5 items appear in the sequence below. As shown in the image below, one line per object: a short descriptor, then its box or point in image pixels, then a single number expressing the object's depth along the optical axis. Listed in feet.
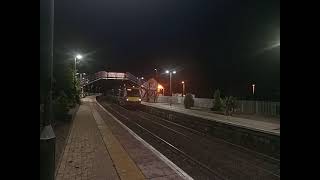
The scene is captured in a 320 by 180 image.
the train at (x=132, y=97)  90.36
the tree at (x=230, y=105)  61.67
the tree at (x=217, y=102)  66.66
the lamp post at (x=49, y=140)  6.89
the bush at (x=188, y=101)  81.20
